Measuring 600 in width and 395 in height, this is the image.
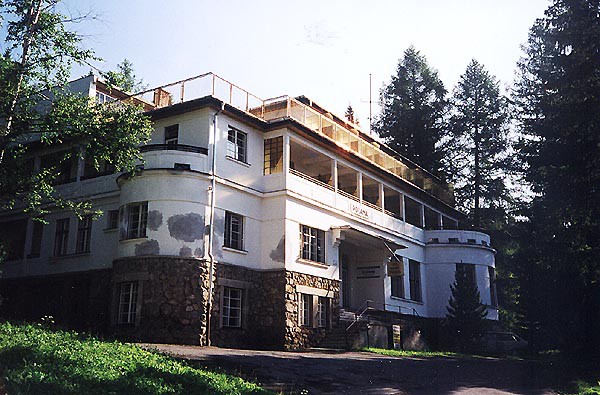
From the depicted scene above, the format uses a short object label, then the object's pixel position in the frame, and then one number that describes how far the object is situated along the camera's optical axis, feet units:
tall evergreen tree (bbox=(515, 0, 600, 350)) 65.31
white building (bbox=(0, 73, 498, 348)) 70.03
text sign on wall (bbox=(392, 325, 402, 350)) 91.03
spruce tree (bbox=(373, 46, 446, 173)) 159.33
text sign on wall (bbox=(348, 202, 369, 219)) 93.57
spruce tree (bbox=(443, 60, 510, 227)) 153.99
